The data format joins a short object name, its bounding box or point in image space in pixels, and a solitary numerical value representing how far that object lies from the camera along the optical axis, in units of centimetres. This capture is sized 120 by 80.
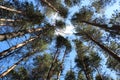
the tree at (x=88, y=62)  766
